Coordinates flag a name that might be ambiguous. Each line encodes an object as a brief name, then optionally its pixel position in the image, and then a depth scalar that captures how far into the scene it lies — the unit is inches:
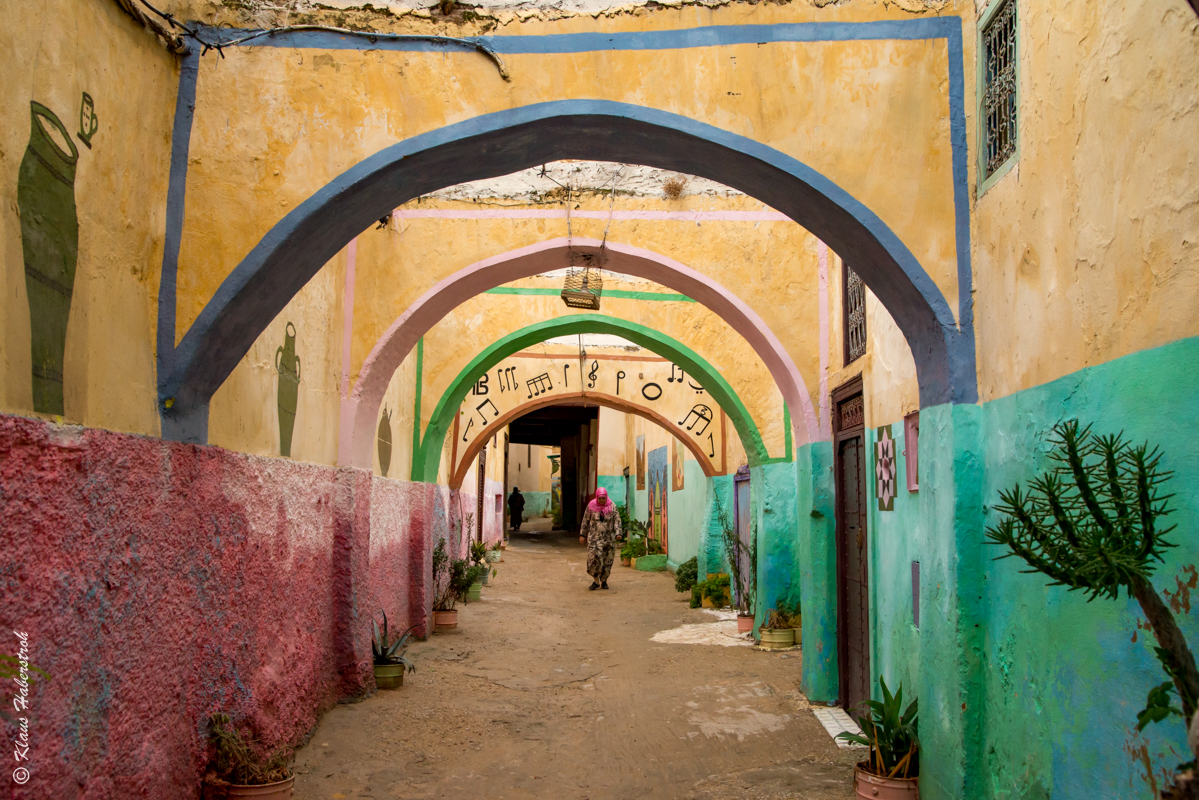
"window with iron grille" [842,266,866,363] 242.5
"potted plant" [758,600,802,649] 330.0
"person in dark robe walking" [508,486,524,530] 1173.7
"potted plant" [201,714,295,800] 150.3
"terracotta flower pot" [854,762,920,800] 155.7
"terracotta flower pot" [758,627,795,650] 329.7
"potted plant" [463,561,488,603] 431.2
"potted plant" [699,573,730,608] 461.1
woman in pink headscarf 545.6
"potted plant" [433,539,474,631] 381.7
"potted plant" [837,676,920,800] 156.5
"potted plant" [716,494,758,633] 371.6
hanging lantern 326.5
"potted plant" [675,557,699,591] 514.6
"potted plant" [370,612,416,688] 265.7
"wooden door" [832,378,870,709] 233.0
